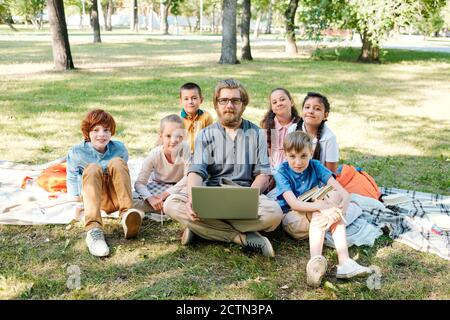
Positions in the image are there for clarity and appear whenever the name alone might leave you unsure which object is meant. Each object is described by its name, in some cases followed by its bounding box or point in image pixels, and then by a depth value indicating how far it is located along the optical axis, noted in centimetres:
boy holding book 330
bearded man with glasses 372
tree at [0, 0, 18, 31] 4251
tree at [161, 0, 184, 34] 4991
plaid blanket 385
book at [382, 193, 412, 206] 465
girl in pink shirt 469
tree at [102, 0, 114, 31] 5642
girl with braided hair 427
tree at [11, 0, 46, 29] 4076
